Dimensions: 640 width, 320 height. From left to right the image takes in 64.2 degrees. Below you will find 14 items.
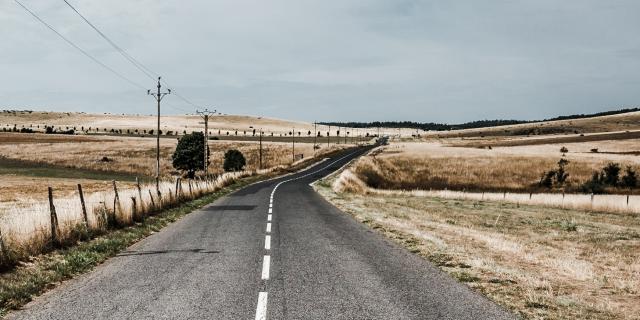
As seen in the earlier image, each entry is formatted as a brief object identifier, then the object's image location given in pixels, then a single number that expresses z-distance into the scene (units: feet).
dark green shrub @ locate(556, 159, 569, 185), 211.61
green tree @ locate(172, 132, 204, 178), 258.78
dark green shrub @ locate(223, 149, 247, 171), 273.48
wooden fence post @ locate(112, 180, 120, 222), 56.08
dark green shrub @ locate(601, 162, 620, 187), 200.41
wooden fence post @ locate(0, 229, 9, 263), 34.58
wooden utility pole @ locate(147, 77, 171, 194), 141.58
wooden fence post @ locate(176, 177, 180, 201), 90.11
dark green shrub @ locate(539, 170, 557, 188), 208.64
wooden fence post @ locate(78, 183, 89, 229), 48.67
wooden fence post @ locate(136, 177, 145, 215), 65.39
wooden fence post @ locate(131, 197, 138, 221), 61.24
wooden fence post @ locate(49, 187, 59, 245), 41.93
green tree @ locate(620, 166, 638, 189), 200.03
